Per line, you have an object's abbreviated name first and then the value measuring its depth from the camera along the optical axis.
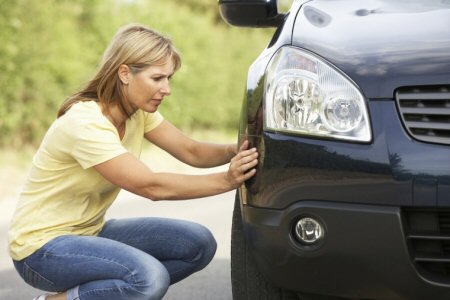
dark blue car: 5.04
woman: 6.22
